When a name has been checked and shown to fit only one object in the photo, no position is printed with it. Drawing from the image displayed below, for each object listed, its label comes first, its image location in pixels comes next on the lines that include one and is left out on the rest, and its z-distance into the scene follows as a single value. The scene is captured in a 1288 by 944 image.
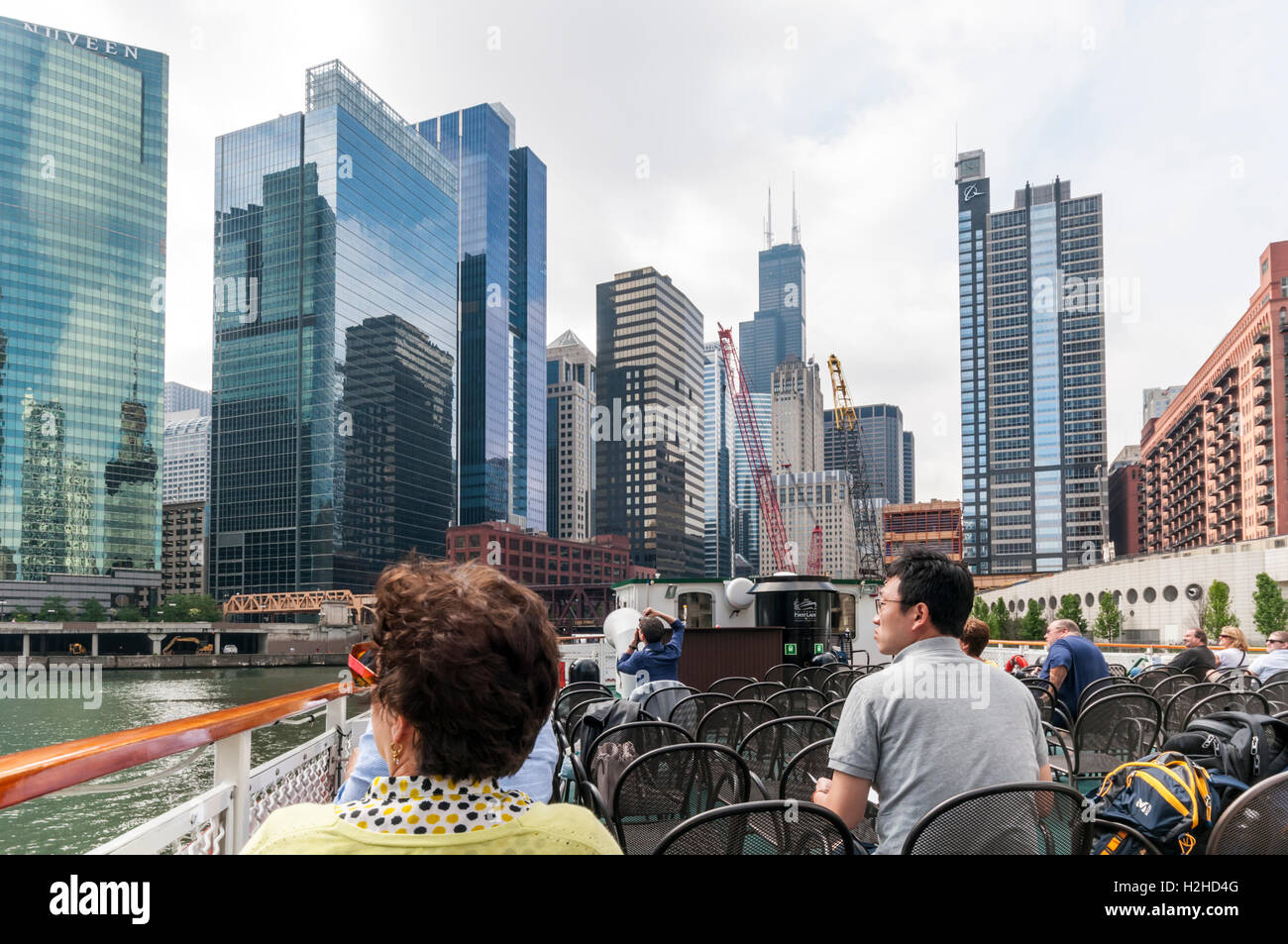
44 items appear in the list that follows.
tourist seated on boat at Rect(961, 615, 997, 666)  6.00
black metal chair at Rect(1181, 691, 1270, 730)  5.68
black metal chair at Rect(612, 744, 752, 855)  3.50
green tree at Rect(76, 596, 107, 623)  92.56
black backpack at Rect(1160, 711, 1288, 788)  3.05
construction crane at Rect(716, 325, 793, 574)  91.50
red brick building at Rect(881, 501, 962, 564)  135.00
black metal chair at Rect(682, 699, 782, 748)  5.10
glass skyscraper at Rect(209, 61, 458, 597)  116.51
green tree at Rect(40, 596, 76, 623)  89.50
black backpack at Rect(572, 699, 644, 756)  4.78
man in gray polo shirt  2.75
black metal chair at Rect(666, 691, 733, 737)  5.76
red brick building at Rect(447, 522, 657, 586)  120.56
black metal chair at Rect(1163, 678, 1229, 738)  6.11
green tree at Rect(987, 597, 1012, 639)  60.39
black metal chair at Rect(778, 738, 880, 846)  3.65
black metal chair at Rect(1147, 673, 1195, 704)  7.35
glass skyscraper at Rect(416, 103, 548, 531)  167.00
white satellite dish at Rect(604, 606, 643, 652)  14.50
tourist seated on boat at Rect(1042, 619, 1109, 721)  7.04
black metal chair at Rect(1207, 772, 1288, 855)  2.39
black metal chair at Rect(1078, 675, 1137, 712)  6.63
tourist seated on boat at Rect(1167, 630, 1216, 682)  8.62
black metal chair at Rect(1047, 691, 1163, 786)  5.81
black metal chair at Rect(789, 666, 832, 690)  9.58
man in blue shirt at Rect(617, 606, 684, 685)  7.46
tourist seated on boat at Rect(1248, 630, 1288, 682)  8.60
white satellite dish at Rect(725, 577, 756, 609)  19.39
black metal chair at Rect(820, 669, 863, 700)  8.19
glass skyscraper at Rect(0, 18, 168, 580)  97.56
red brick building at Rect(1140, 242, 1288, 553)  74.12
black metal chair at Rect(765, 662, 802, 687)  12.01
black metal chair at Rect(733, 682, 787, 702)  7.38
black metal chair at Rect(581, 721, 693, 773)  4.26
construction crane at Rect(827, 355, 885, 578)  101.25
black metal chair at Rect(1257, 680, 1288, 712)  6.93
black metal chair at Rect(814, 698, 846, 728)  5.28
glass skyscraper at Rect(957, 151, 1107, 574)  138.38
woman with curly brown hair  1.48
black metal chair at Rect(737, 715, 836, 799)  4.45
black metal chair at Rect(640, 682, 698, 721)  6.35
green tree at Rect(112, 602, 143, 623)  90.56
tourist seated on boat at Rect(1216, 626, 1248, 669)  10.01
